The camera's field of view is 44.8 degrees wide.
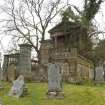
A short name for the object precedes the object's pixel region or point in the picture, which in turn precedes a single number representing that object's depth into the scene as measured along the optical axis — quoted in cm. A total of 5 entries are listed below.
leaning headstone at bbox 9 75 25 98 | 689
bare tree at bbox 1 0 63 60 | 1299
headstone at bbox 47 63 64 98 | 654
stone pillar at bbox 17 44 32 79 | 1002
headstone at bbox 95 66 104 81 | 1012
